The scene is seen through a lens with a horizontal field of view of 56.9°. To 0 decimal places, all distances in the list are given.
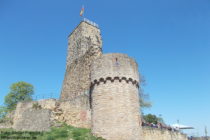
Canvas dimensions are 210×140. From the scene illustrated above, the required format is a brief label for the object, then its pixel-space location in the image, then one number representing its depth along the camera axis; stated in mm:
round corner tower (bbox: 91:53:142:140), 13203
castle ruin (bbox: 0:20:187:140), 13375
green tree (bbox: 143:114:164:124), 31519
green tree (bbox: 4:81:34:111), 33500
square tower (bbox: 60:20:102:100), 23547
